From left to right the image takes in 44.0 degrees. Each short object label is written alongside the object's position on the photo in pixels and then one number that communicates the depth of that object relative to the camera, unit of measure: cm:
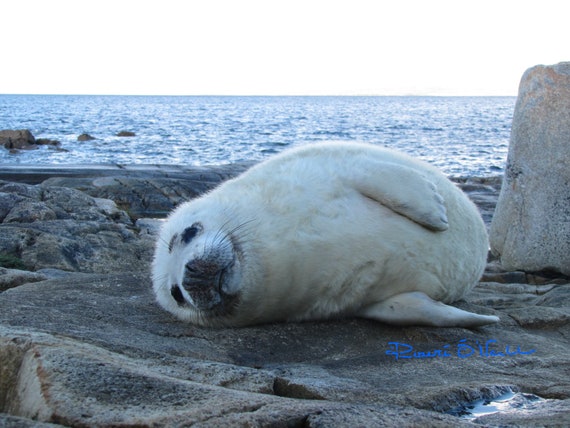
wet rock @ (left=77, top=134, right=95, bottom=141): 3664
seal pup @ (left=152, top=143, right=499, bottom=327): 337
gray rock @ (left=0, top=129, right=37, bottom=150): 2969
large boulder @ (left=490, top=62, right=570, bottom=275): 674
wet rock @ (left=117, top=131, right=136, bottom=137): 4003
